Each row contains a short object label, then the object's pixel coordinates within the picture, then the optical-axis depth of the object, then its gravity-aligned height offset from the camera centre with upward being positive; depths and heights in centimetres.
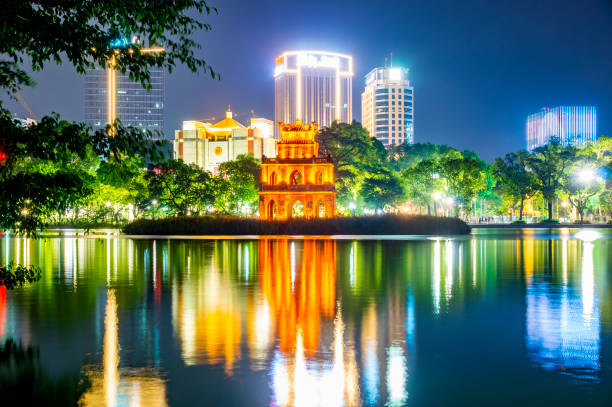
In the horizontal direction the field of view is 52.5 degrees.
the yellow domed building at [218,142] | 18312 +2211
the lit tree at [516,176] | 10756 +645
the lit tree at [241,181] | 10569 +600
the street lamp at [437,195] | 10311 +308
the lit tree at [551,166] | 10362 +777
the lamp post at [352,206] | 10788 +143
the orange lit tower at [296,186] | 7888 +367
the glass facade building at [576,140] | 11181 +1318
